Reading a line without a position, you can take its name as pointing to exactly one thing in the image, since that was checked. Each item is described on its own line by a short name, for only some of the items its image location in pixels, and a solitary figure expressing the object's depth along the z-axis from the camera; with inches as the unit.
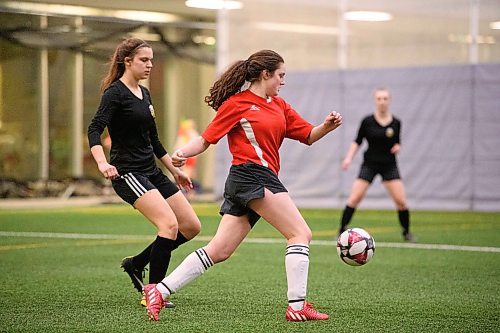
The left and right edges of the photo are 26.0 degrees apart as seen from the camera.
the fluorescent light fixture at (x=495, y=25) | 869.8
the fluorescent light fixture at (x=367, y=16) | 927.7
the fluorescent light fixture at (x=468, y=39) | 875.4
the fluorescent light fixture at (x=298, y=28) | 955.3
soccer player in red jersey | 297.1
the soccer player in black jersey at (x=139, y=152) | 327.6
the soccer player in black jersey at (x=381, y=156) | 566.9
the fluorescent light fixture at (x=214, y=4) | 1010.1
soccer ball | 323.0
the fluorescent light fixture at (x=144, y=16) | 1140.6
